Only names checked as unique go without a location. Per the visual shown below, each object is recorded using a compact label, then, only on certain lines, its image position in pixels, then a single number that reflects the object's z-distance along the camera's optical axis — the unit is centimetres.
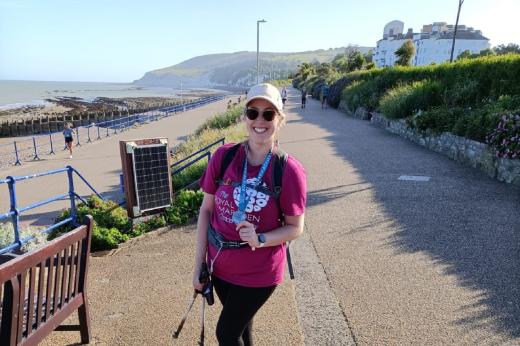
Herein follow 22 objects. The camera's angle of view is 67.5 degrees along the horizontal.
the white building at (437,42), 8894
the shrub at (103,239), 518
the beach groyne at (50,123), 4019
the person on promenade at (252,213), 213
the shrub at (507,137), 729
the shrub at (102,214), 588
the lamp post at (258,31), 3380
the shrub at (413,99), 1328
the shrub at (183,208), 608
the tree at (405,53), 2972
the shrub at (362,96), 1911
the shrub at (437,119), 1055
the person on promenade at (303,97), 2613
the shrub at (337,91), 2616
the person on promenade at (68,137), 1717
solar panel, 579
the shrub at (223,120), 2056
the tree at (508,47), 6988
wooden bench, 218
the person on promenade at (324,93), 2588
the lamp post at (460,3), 2933
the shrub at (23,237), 518
